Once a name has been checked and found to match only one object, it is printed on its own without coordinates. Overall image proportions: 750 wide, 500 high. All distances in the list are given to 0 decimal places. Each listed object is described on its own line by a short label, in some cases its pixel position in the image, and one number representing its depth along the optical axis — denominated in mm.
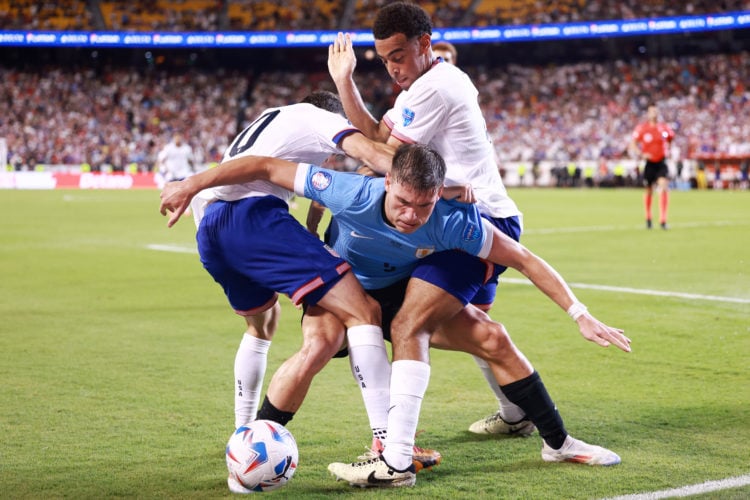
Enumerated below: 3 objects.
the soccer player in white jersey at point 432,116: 8914
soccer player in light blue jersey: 7930
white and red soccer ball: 7793
